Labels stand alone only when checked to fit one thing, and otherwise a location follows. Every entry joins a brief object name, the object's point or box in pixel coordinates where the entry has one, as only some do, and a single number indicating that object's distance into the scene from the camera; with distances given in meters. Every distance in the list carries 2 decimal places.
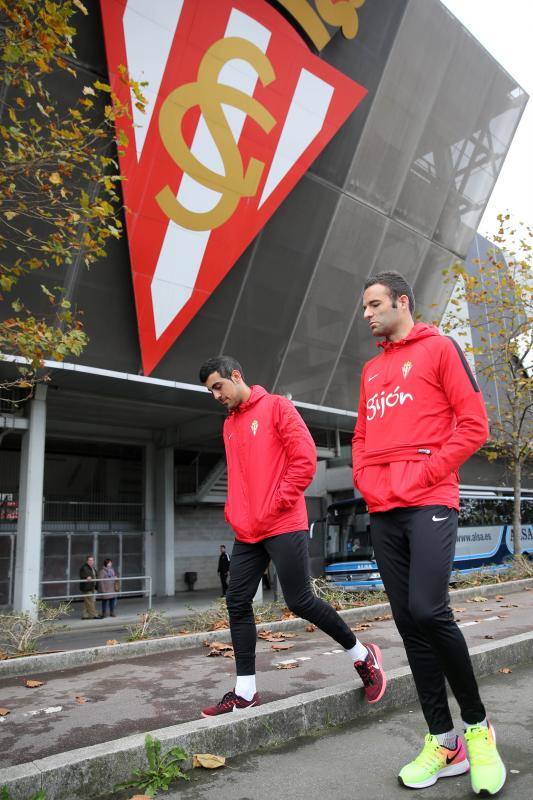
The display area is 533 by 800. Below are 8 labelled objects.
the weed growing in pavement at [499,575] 12.41
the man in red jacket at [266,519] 3.49
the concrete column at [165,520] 21.53
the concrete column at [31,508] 12.03
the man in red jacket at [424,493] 2.53
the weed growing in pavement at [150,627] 7.43
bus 16.81
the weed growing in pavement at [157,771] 2.67
